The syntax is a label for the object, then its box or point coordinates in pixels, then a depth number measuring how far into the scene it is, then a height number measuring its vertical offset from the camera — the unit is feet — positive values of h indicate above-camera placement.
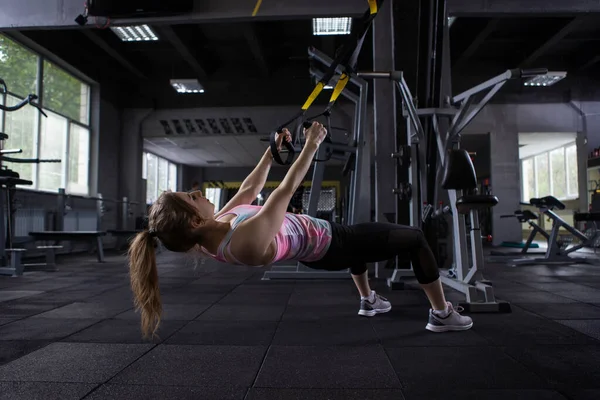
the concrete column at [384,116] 14.29 +3.39
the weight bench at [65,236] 16.92 -1.01
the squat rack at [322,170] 12.09 +1.14
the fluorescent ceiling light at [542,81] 26.71 +8.67
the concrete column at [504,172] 29.89 +2.92
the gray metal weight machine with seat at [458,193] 8.17 +0.47
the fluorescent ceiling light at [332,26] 20.79 +9.60
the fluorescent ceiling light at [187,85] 26.18 +8.23
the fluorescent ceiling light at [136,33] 21.24 +9.33
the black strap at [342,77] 5.74 +2.38
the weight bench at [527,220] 19.54 -0.46
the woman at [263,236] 4.64 -0.30
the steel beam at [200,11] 16.90 +8.20
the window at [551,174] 37.40 +3.81
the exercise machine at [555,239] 17.12 -1.18
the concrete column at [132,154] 29.81 +4.18
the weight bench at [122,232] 22.17 -1.10
